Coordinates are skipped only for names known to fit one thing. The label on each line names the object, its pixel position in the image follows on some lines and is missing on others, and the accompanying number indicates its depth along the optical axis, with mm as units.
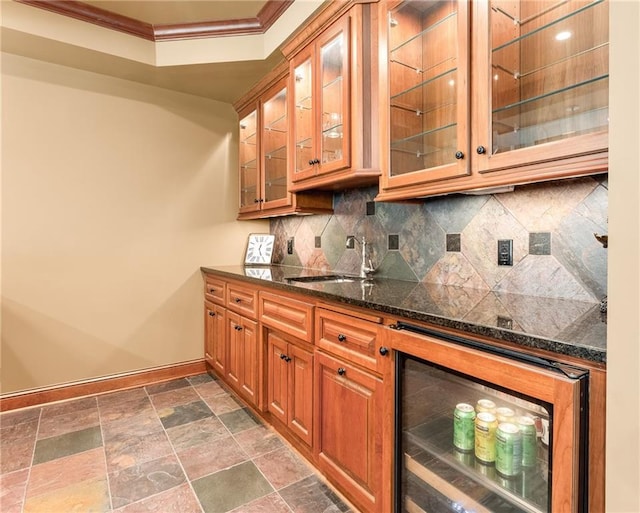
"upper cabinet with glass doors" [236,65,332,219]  2549
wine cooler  796
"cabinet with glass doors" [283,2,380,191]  1824
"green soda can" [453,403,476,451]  1139
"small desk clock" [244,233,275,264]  3371
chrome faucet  2232
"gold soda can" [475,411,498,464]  1076
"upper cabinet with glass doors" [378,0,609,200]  1159
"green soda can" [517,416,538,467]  1012
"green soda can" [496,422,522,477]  1019
